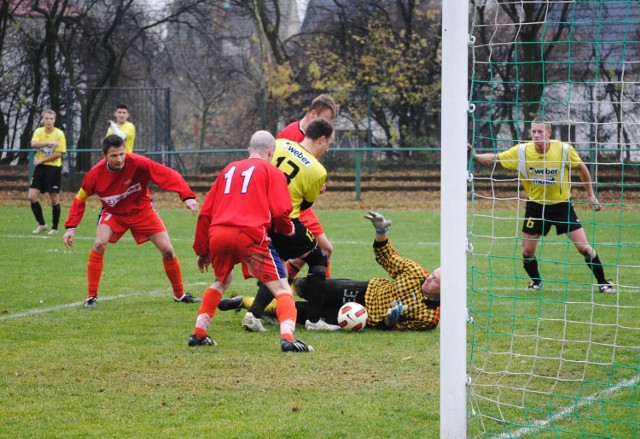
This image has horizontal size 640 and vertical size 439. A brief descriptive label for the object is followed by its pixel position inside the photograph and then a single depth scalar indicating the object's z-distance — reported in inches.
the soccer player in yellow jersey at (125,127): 1301.7
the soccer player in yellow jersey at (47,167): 1235.2
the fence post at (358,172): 1745.8
